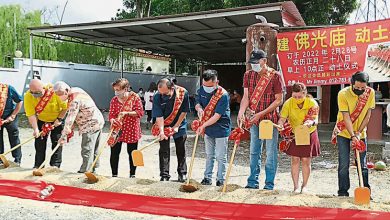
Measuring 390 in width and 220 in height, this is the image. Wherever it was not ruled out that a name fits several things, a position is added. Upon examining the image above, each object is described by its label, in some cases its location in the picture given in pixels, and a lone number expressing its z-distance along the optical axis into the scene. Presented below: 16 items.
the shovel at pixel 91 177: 4.47
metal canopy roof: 9.50
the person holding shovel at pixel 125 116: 4.99
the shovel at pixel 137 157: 4.63
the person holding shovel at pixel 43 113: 5.31
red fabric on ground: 3.45
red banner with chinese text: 7.27
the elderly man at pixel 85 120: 5.10
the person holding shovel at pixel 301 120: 4.16
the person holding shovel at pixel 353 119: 3.97
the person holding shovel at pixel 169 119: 4.85
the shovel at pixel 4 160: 5.43
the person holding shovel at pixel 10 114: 5.83
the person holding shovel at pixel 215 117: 4.58
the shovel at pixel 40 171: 4.80
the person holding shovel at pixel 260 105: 4.29
